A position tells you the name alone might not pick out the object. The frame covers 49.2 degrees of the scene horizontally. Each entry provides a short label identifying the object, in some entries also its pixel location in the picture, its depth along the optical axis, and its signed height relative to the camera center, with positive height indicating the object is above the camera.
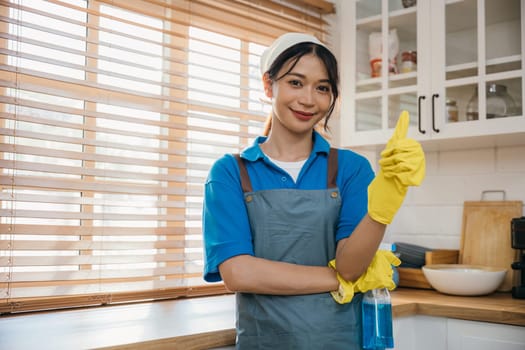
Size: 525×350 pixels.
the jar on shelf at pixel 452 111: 2.17 +0.36
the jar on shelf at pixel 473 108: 2.12 +0.36
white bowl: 2.06 -0.27
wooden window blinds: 1.74 +0.22
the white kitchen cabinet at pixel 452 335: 1.77 -0.42
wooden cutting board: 2.23 -0.12
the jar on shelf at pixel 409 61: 2.30 +0.58
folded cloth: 2.37 -0.21
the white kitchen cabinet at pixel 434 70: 2.07 +0.53
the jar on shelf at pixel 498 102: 2.04 +0.38
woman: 1.29 -0.04
